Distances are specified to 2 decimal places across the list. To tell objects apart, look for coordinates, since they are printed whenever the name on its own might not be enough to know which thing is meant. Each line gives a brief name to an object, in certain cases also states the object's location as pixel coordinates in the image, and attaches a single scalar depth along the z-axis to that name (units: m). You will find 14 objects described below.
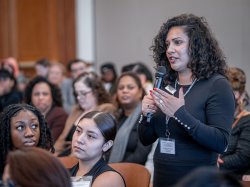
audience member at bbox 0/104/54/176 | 3.70
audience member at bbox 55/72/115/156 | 5.84
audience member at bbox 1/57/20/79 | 9.68
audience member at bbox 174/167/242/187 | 1.68
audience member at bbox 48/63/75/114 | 9.20
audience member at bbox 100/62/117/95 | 9.74
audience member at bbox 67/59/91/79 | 9.15
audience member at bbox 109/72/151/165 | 4.95
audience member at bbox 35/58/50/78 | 10.25
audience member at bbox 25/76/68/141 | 6.12
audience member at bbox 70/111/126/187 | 3.35
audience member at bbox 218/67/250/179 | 4.38
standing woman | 3.04
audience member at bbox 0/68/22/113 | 7.68
